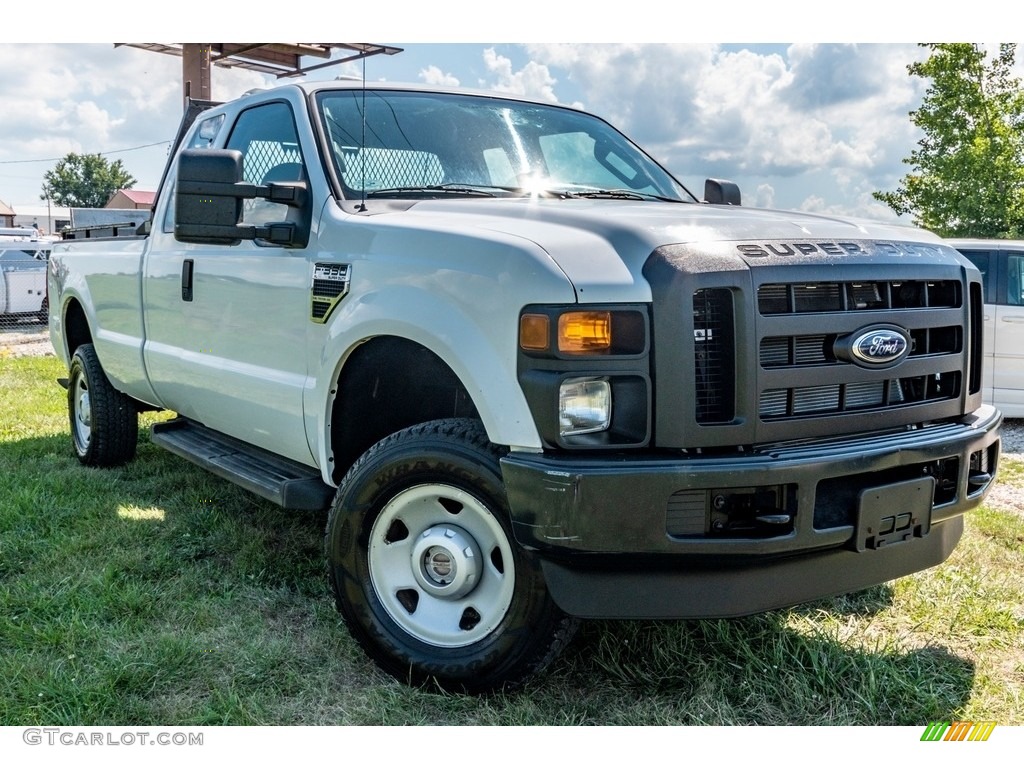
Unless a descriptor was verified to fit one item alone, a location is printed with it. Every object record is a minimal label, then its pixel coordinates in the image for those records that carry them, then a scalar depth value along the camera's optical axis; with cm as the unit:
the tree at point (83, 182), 8181
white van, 824
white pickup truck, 268
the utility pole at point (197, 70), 1077
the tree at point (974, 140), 1477
